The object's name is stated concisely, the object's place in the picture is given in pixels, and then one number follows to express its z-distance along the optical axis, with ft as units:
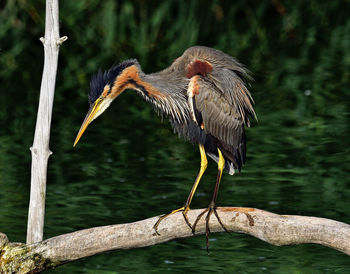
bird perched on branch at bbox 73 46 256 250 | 42.78
